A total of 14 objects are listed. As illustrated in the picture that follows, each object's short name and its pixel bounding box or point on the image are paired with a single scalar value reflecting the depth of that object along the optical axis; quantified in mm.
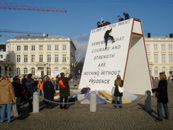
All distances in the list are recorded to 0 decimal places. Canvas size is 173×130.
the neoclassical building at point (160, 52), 63000
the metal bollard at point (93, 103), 8297
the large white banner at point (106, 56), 13305
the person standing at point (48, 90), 8930
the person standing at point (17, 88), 8016
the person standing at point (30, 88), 9038
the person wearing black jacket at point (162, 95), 6672
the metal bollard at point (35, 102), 8305
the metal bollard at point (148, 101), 8406
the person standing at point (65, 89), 8641
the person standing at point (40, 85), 14916
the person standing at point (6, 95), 6441
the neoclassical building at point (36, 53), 61188
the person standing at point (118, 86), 8844
